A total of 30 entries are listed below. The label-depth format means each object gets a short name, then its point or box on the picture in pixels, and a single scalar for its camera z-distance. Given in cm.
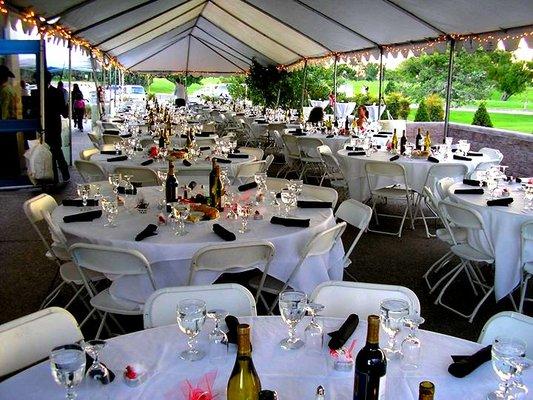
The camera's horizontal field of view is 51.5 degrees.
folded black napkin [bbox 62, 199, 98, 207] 415
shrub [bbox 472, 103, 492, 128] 1403
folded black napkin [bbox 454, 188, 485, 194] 495
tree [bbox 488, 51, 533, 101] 1819
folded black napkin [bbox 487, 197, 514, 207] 445
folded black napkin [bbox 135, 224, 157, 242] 335
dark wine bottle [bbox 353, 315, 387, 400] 142
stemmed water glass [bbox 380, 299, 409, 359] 187
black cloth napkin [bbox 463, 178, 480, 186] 530
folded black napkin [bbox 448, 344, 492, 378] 179
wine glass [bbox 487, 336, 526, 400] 161
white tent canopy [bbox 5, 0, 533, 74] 820
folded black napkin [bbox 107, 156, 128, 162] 651
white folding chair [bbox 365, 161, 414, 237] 662
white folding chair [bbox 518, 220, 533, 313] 408
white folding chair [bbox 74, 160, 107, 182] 603
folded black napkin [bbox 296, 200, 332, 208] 412
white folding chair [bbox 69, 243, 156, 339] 307
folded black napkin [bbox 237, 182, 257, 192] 472
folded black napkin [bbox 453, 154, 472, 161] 710
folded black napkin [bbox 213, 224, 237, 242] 337
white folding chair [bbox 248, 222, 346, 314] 341
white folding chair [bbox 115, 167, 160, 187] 583
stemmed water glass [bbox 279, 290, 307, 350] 195
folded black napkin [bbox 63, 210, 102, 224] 369
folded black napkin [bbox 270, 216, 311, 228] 365
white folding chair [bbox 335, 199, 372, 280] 386
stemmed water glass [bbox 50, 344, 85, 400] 155
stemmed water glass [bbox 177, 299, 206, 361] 186
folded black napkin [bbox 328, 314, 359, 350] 194
